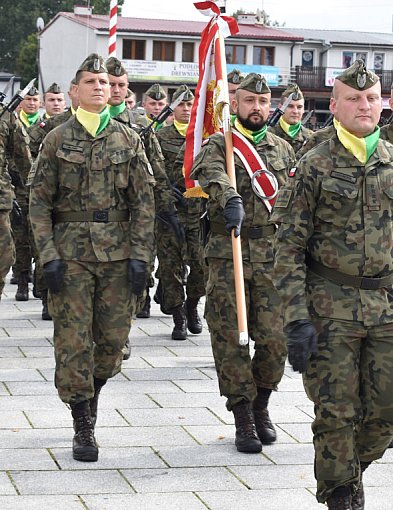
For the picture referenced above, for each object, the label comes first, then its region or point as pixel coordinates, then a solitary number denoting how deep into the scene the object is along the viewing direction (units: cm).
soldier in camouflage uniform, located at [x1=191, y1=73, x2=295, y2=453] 1252
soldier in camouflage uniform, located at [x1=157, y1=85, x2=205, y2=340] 1929
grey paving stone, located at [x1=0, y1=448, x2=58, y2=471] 1141
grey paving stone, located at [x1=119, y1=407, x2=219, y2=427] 1332
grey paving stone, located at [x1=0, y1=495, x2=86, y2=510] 1019
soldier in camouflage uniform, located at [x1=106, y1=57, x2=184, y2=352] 1695
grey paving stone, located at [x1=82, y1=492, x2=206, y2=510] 1033
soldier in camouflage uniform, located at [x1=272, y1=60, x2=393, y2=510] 962
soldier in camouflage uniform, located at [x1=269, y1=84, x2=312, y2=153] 2382
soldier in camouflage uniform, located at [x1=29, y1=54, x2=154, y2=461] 1208
